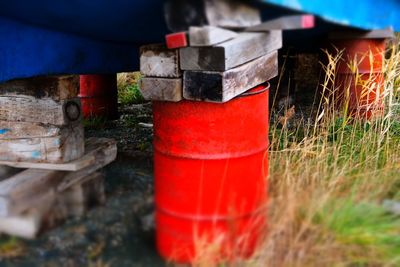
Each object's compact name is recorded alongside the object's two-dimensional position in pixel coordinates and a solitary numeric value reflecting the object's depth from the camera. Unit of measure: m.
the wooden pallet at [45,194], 2.28
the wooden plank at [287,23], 2.08
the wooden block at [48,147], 2.88
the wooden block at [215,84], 2.19
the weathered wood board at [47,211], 2.26
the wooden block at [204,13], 2.01
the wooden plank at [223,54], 2.16
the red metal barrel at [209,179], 2.26
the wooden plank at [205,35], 2.03
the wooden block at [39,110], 2.88
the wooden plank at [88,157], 2.80
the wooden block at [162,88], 2.24
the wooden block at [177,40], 2.08
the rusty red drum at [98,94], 4.92
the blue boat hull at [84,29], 2.32
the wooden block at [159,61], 2.25
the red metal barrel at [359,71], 4.16
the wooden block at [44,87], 2.87
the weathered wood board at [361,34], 3.98
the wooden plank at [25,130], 2.90
